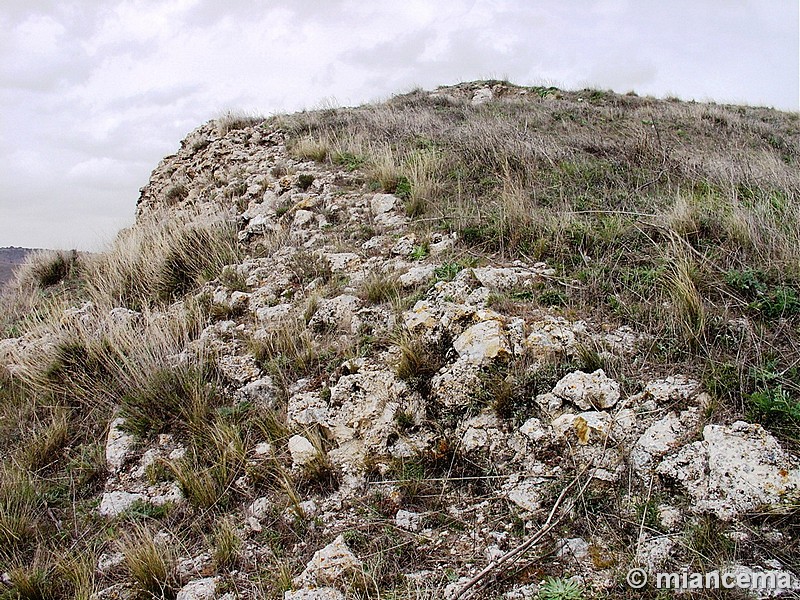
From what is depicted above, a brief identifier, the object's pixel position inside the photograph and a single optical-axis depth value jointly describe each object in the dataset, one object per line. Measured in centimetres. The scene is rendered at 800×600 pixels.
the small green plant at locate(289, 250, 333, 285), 526
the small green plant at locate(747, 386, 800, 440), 261
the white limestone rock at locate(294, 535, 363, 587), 251
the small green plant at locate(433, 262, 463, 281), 438
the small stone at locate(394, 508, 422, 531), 277
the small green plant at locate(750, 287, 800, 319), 335
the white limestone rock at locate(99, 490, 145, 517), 324
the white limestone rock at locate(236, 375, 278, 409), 382
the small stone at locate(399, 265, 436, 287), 450
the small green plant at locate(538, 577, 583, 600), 225
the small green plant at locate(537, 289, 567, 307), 382
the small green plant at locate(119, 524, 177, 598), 266
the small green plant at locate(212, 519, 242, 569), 276
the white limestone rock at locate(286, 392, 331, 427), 356
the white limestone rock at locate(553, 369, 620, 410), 300
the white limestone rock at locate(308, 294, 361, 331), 437
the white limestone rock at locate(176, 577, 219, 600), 260
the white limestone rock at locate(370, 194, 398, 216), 618
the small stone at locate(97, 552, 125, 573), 284
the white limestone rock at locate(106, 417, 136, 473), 359
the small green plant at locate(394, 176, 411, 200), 636
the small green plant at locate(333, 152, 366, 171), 763
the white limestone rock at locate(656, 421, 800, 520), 241
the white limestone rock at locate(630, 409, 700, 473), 270
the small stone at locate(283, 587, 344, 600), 243
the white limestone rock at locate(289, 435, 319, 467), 328
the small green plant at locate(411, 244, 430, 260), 495
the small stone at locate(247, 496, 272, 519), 302
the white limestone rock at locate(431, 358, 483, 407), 333
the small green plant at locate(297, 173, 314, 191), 749
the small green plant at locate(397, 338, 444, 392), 353
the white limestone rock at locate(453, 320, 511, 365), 343
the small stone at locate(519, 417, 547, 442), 297
